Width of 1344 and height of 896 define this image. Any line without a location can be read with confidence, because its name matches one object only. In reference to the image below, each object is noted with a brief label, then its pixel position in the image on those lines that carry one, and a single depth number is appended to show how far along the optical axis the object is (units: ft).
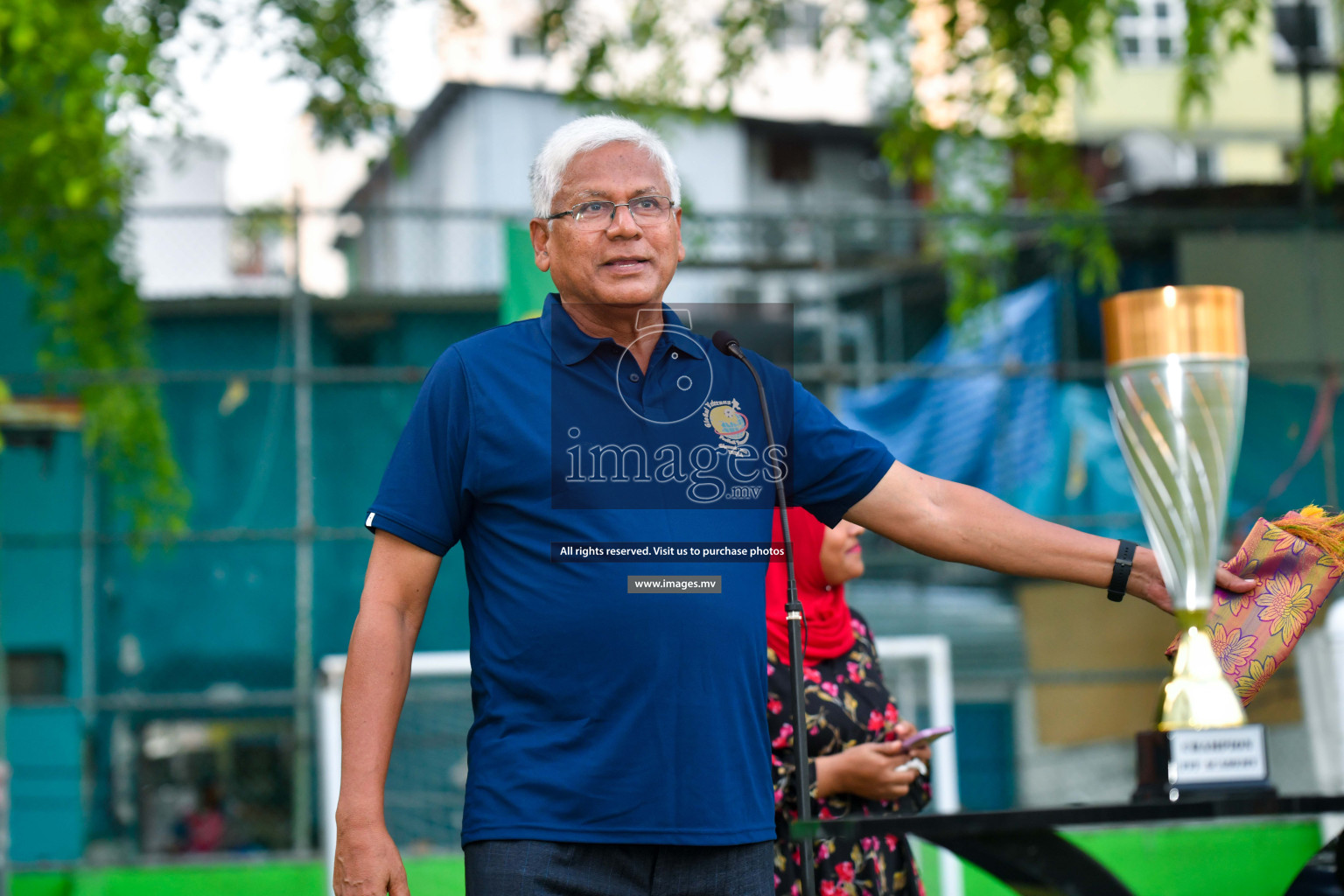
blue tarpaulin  24.40
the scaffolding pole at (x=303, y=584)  21.59
